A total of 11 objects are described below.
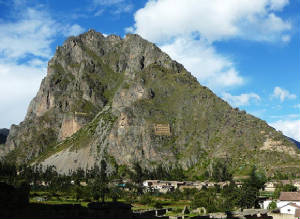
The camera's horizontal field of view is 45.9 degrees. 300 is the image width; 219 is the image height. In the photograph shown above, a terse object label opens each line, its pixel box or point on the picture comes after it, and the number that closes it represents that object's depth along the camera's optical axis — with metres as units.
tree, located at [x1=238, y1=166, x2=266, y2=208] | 104.25
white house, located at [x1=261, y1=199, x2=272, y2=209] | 103.01
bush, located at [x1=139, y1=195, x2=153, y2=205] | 127.38
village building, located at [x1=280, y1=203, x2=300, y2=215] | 82.00
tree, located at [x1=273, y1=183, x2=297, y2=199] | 126.65
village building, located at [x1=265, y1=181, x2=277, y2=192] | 154.43
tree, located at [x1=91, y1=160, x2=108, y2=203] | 132.00
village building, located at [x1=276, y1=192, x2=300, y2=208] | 90.47
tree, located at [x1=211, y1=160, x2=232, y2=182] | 185.15
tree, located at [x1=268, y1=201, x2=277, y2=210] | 96.25
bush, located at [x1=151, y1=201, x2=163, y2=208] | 119.82
